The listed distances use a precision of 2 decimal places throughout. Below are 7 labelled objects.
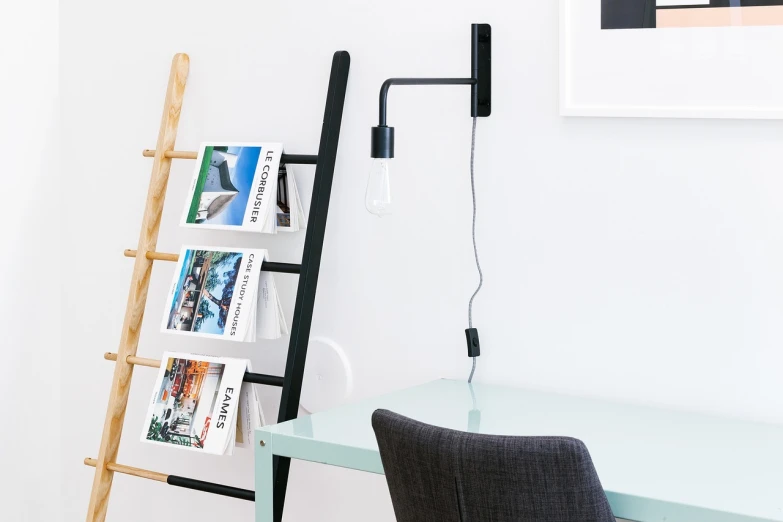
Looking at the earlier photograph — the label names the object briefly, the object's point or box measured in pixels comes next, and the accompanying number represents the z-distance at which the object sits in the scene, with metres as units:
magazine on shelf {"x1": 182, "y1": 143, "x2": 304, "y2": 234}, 2.17
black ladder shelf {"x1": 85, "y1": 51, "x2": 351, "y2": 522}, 2.11
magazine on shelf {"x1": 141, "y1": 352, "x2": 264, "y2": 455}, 2.12
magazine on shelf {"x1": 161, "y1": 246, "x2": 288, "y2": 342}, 2.14
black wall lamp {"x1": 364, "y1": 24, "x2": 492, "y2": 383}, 1.76
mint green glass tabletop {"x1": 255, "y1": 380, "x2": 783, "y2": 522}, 1.33
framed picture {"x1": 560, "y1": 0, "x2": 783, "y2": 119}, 1.73
